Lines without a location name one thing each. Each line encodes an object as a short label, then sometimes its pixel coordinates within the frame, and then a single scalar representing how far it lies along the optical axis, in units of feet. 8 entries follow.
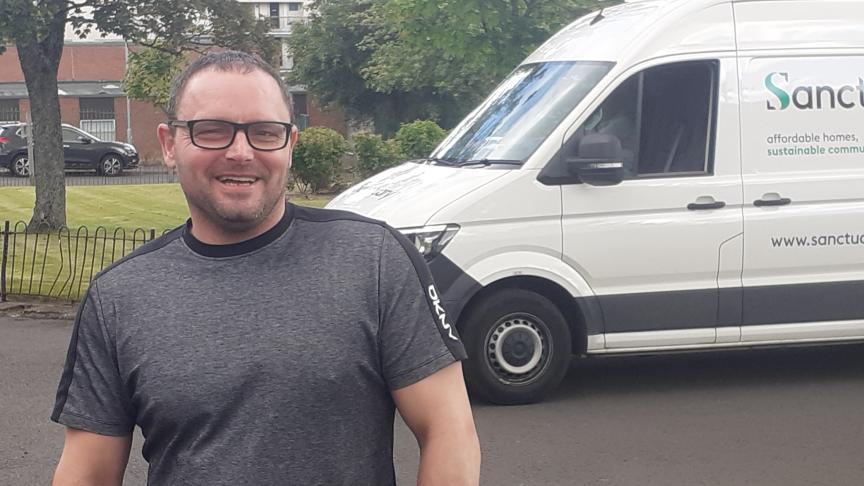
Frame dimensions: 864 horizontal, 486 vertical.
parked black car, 104.94
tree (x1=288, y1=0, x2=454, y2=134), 121.90
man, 6.99
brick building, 155.53
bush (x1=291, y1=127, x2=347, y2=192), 73.15
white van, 22.67
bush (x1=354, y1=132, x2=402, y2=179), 74.90
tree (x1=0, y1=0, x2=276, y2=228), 50.19
